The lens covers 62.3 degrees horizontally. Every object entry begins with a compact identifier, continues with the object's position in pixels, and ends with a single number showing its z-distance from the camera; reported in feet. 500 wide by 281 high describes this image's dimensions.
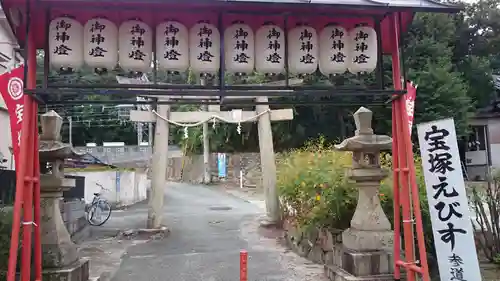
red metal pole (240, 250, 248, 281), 17.38
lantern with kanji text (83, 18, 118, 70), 15.84
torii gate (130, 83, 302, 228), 41.75
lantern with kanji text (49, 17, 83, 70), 15.69
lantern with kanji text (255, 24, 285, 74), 16.90
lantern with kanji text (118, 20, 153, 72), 16.12
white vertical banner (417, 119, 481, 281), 16.34
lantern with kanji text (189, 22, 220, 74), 16.42
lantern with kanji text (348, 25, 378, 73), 17.13
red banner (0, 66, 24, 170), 17.44
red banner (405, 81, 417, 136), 20.08
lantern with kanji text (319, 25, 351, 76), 17.24
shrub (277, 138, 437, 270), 23.47
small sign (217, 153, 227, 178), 104.14
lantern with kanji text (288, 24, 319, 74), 17.12
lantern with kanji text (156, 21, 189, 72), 16.20
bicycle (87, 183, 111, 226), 47.98
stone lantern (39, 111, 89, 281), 20.16
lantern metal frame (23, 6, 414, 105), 15.14
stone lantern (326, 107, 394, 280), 20.15
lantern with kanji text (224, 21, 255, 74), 16.74
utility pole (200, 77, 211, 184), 104.27
